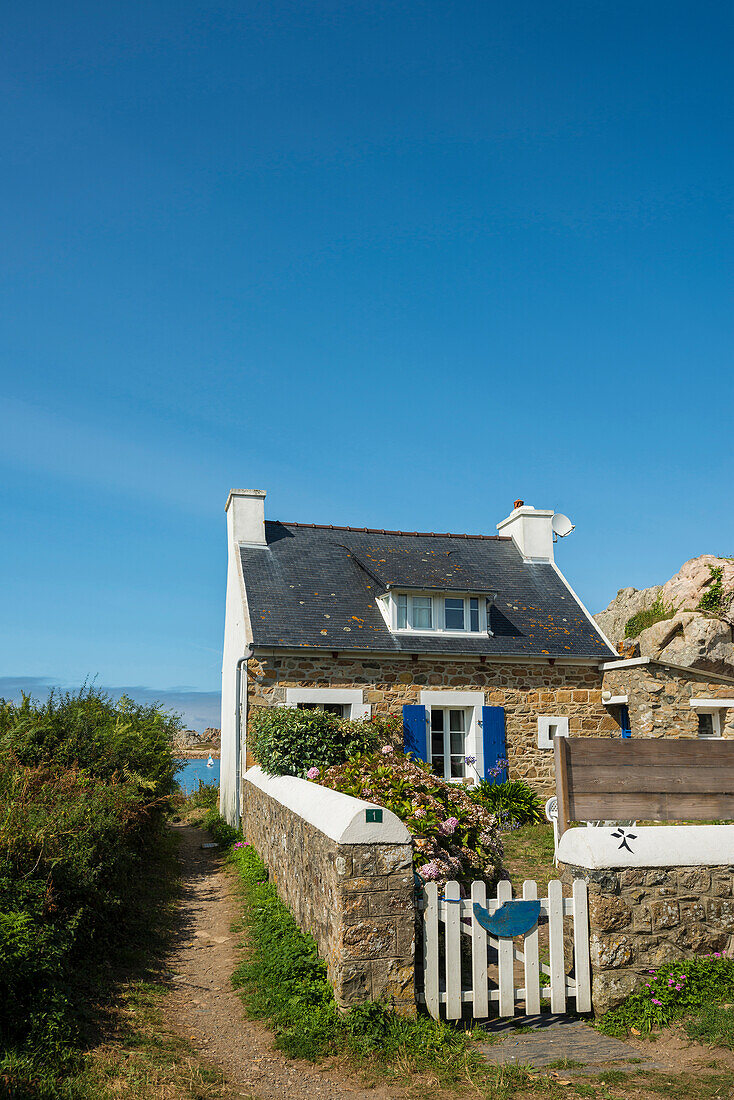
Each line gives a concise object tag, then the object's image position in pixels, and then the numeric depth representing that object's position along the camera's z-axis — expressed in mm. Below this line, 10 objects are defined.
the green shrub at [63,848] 4430
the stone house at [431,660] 13711
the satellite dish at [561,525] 17844
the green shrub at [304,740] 11203
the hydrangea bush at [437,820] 6301
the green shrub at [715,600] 24562
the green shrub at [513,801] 13262
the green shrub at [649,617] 26844
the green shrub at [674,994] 5012
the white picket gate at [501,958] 4996
